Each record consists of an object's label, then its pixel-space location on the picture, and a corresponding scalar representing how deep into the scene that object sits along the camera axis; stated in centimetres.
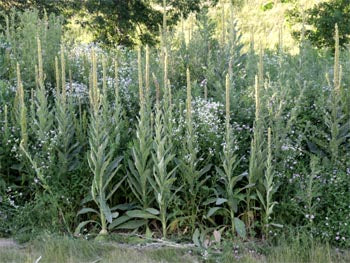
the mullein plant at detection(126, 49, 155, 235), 470
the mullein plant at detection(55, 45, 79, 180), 508
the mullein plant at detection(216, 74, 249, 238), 462
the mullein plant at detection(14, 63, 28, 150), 503
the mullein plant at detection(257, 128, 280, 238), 449
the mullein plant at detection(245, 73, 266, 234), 468
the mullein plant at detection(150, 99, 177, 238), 455
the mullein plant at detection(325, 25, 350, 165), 500
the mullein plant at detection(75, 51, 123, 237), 461
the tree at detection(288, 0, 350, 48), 1344
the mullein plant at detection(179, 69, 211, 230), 474
